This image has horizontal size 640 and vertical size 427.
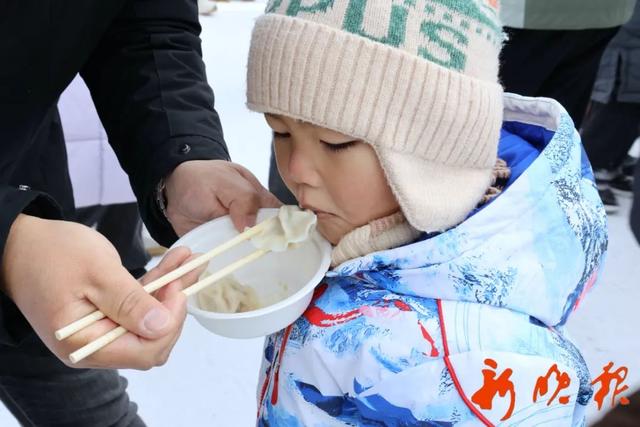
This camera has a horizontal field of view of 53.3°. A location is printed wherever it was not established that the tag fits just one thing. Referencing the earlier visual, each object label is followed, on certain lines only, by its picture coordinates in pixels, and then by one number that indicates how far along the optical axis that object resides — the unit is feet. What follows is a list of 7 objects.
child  2.14
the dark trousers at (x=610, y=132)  8.17
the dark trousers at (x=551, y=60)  5.68
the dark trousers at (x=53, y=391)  3.21
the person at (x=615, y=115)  7.80
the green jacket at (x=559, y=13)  5.47
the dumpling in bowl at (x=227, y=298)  2.65
